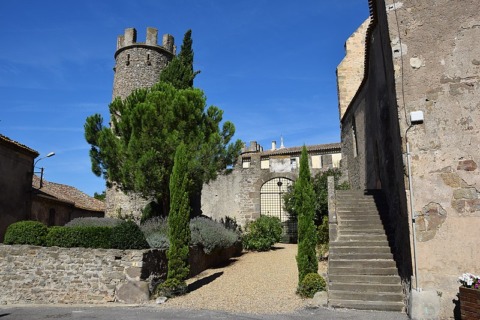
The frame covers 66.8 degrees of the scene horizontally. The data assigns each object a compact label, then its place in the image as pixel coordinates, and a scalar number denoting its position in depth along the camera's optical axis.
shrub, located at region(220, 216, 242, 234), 21.25
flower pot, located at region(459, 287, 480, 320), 5.28
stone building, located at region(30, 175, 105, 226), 19.30
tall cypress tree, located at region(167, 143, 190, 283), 9.79
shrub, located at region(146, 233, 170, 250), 11.50
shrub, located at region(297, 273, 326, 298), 8.25
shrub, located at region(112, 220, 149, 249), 9.97
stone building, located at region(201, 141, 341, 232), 22.78
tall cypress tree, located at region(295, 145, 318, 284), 8.82
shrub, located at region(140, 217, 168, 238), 12.57
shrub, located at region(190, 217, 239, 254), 13.14
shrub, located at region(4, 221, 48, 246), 10.48
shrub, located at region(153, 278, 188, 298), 9.53
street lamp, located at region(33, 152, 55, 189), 18.06
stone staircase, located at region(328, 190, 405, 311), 7.16
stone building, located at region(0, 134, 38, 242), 16.11
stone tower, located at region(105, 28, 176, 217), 21.19
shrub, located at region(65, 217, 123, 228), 13.03
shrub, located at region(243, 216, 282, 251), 18.17
